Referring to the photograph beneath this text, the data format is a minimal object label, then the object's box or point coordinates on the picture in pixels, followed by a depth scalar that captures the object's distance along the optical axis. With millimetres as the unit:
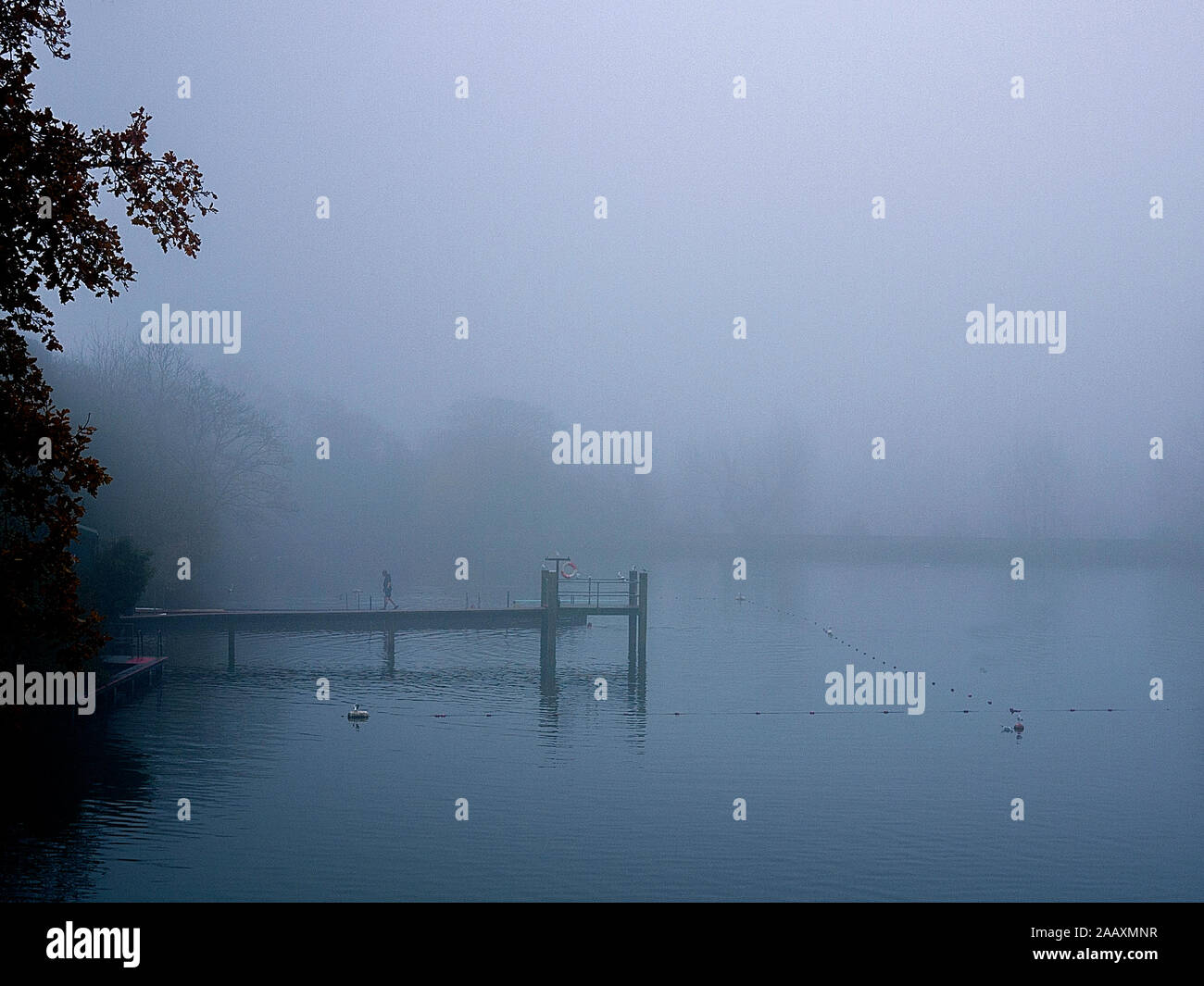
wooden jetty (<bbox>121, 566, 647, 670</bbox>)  47156
